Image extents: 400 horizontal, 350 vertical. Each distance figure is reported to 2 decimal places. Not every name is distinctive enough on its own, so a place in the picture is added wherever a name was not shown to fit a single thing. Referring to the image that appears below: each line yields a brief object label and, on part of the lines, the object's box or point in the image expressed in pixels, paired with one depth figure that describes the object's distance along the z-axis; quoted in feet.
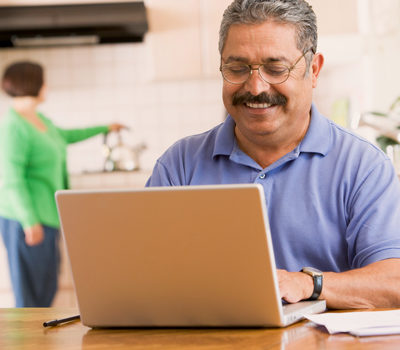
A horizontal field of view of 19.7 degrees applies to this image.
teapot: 15.04
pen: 5.91
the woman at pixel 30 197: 11.03
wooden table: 5.29
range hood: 14.90
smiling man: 6.73
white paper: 5.37
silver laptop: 5.34
